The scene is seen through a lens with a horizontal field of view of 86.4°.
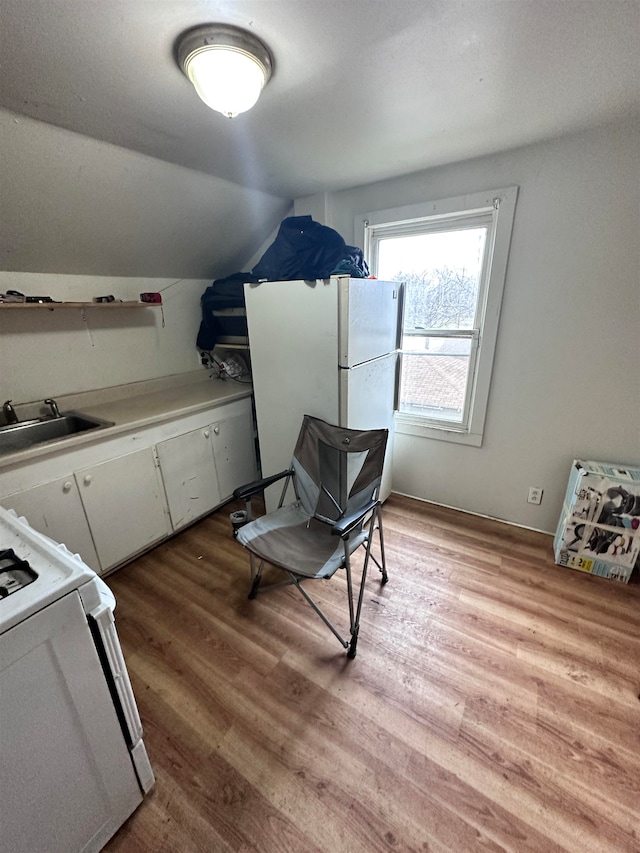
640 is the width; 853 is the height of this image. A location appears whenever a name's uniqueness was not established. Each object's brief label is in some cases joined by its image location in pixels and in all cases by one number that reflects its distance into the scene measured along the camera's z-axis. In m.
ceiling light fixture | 1.01
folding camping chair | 1.50
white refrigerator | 1.74
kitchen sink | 1.92
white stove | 0.76
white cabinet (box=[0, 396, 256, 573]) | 1.64
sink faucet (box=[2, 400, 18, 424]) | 1.94
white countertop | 1.71
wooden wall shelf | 1.78
